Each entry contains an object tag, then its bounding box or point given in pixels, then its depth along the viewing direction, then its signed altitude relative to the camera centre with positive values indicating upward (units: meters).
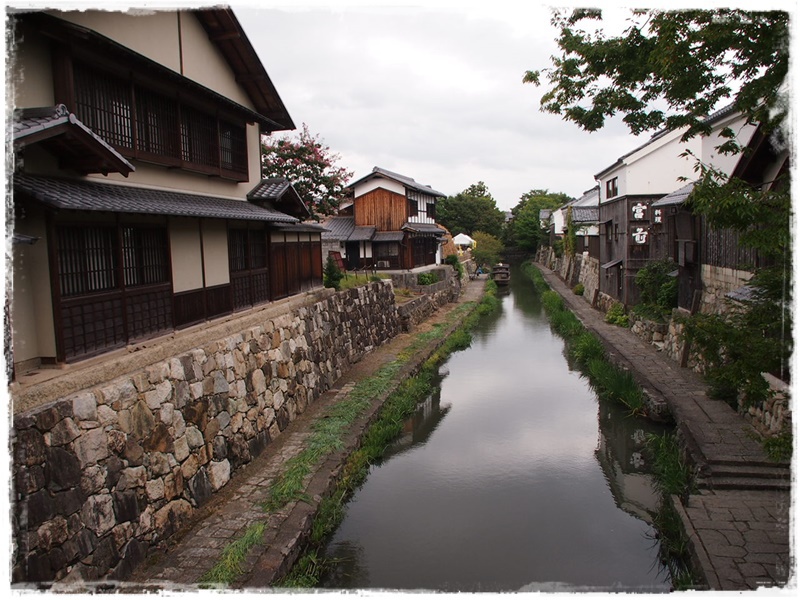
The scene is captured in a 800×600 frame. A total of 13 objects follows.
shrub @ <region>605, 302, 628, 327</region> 23.93 -2.87
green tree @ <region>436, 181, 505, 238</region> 68.81 +4.83
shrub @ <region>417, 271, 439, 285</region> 33.66 -1.35
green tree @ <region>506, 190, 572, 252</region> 74.38 +3.71
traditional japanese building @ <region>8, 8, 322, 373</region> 7.53 +1.48
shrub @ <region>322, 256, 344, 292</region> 22.66 -0.67
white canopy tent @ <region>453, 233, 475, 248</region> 57.31 +1.46
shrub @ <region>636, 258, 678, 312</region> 20.77 -1.39
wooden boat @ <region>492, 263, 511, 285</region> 51.03 -2.00
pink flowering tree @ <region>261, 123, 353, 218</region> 24.61 +4.02
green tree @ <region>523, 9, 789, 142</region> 5.90 +2.30
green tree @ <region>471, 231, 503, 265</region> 57.91 +0.45
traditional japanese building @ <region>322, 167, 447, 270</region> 34.94 +1.90
